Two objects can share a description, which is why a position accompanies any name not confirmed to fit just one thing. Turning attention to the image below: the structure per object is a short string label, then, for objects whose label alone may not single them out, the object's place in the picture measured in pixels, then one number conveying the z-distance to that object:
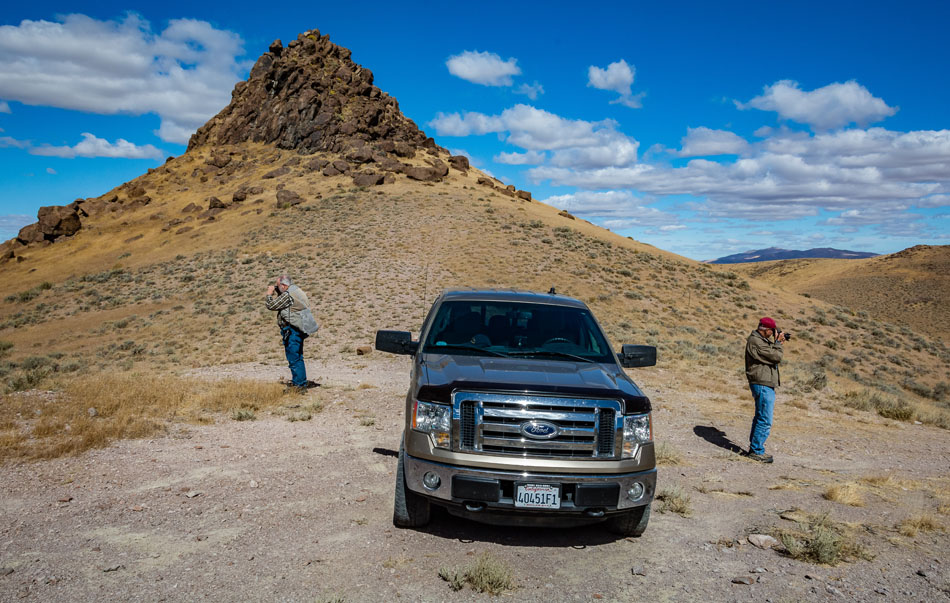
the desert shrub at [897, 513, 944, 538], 4.84
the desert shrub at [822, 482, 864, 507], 5.62
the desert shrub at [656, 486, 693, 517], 5.21
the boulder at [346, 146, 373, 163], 54.50
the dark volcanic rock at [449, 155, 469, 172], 60.84
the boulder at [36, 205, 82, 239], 51.97
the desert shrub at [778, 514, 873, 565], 4.18
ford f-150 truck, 3.89
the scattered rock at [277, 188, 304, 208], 45.65
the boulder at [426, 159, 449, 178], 53.05
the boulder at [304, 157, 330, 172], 53.88
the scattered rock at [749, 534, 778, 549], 4.54
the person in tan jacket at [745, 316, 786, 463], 7.36
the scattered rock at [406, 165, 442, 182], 51.38
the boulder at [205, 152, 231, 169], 60.47
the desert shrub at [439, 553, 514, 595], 3.68
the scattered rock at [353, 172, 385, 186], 48.72
